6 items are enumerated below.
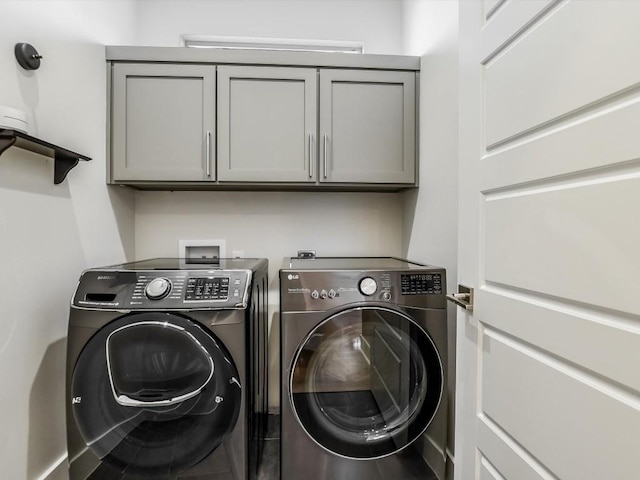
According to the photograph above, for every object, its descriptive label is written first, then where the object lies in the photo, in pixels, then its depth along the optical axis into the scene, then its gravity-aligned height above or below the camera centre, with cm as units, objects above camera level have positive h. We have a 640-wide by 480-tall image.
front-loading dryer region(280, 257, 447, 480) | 136 -58
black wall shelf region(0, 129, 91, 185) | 104 +32
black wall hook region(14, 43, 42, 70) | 117 +65
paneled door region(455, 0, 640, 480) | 58 +0
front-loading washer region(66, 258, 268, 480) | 123 -56
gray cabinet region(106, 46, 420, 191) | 174 +64
